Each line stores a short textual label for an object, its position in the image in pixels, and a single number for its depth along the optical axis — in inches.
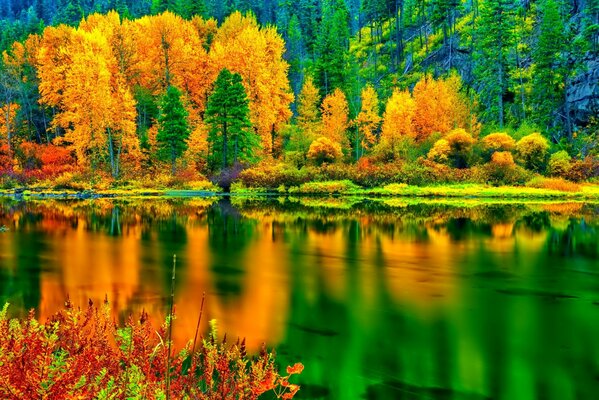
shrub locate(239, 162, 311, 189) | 1809.8
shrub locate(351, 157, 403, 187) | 1742.1
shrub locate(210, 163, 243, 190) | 1828.2
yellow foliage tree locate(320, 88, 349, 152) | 2110.0
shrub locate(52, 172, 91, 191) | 1844.2
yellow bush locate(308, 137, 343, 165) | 1895.9
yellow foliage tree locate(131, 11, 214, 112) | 2197.3
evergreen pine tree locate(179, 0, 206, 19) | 2977.4
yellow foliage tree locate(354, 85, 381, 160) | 2095.2
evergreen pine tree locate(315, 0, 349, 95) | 2522.1
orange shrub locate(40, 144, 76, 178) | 1987.0
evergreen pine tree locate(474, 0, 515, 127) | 2092.8
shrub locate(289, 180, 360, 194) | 1737.2
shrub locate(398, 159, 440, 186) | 1711.4
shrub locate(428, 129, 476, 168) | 1745.8
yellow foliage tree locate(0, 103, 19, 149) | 2099.8
